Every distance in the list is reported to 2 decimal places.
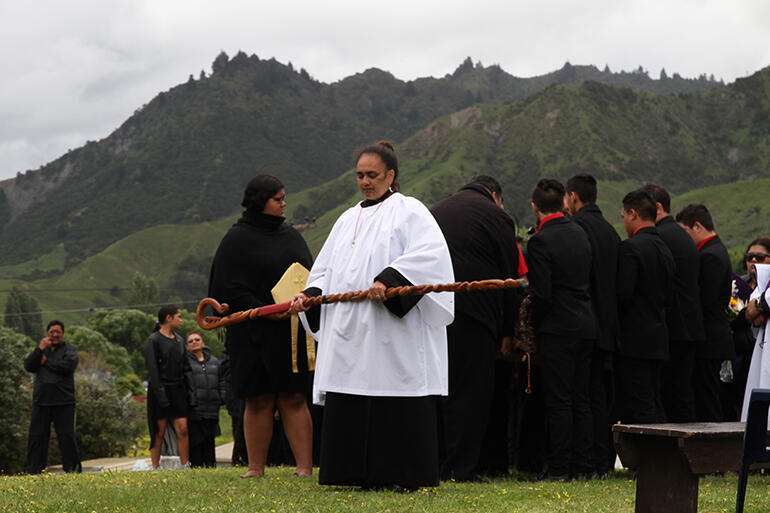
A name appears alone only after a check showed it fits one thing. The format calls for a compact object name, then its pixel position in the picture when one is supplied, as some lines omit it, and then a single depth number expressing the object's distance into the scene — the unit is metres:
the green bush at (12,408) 31.28
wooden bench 5.30
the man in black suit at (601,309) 8.12
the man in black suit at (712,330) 8.89
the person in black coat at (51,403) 13.55
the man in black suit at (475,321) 7.51
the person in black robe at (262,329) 7.61
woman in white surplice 6.44
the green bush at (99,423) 39.94
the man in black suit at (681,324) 8.65
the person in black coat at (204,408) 13.57
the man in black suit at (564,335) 7.80
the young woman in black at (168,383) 12.78
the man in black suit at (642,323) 8.14
